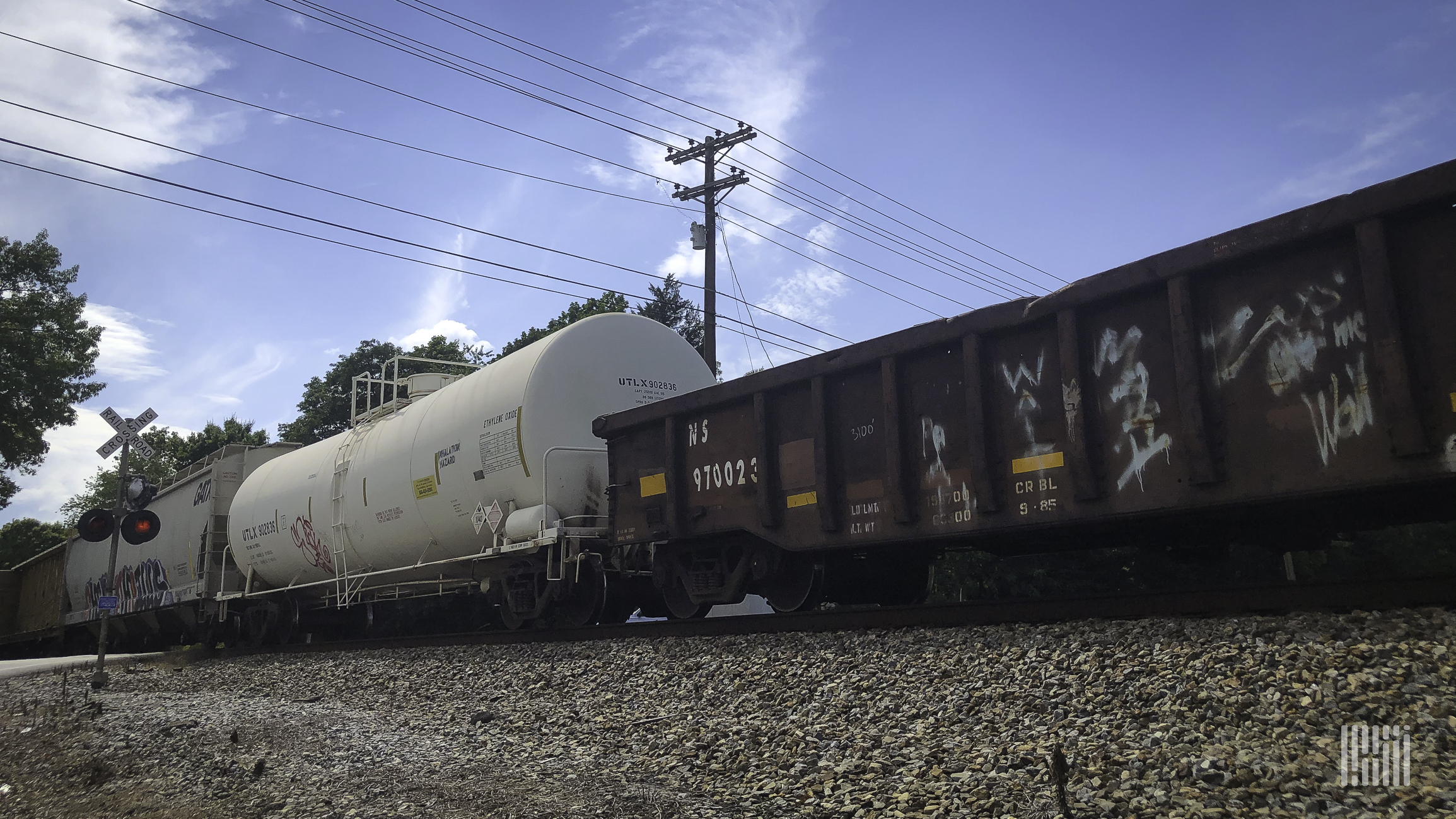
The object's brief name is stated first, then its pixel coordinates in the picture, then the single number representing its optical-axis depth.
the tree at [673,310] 35.50
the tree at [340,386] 44.34
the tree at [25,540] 62.00
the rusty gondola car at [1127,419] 5.35
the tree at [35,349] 28.36
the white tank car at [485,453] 11.63
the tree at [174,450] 57.06
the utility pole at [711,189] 22.75
